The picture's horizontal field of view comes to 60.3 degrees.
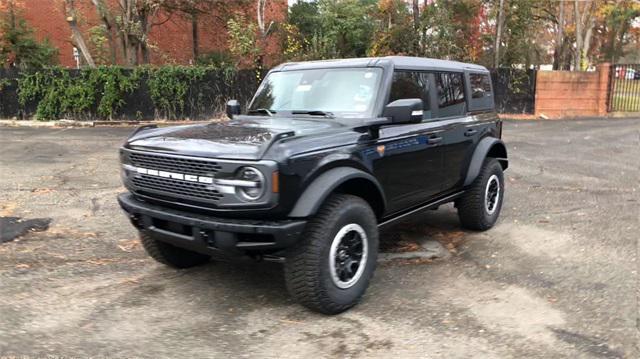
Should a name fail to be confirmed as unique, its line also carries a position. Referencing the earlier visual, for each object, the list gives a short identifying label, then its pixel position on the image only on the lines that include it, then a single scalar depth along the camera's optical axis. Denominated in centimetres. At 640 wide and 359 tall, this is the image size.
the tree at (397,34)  2212
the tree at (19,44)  2156
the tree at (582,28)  2364
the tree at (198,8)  2194
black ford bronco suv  361
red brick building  2288
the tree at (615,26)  2728
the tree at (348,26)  2475
